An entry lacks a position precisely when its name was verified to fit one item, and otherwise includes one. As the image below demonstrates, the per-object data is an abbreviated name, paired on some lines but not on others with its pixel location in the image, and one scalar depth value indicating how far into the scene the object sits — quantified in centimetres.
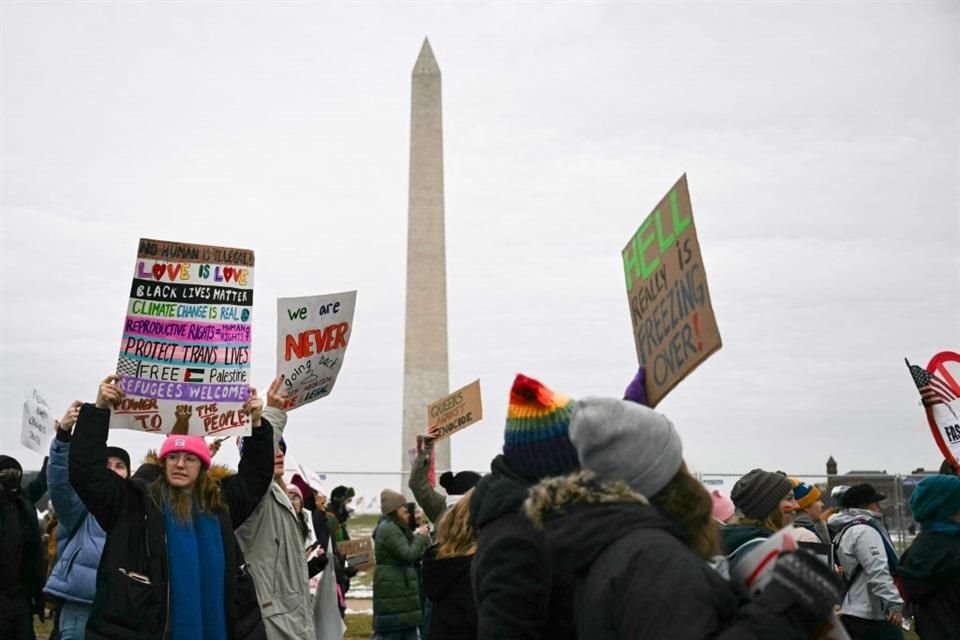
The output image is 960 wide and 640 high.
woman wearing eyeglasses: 462
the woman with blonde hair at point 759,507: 503
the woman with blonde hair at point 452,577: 521
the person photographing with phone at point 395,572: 839
